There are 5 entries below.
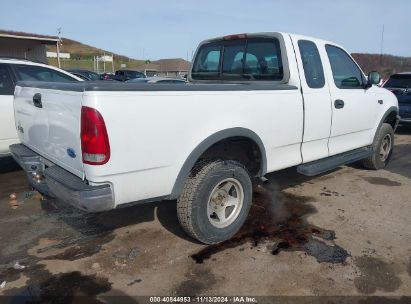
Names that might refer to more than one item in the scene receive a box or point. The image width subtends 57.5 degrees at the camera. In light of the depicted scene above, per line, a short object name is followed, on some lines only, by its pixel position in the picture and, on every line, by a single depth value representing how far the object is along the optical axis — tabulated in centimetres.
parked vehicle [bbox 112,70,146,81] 2508
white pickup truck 277
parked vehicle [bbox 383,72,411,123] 971
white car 543
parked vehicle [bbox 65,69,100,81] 1877
